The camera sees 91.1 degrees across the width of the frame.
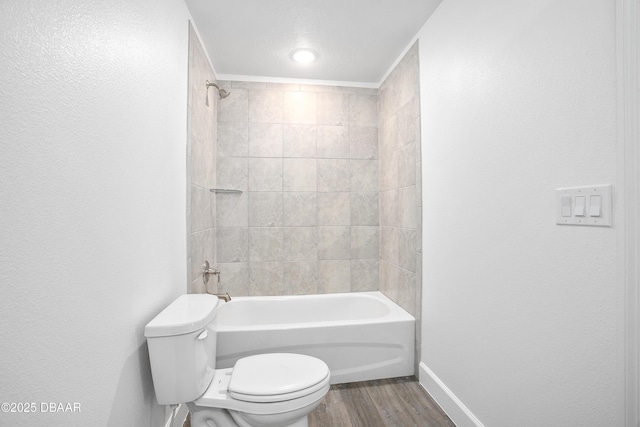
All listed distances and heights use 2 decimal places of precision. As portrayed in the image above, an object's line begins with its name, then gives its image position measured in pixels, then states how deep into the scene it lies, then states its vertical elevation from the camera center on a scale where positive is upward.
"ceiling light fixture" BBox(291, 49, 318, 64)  2.38 +1.24
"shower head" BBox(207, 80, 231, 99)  2.48 +0.98
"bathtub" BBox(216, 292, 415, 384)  2.08 -0.87
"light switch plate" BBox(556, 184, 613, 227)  0.91 +0.03
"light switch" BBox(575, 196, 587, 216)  0.98 +0.03
